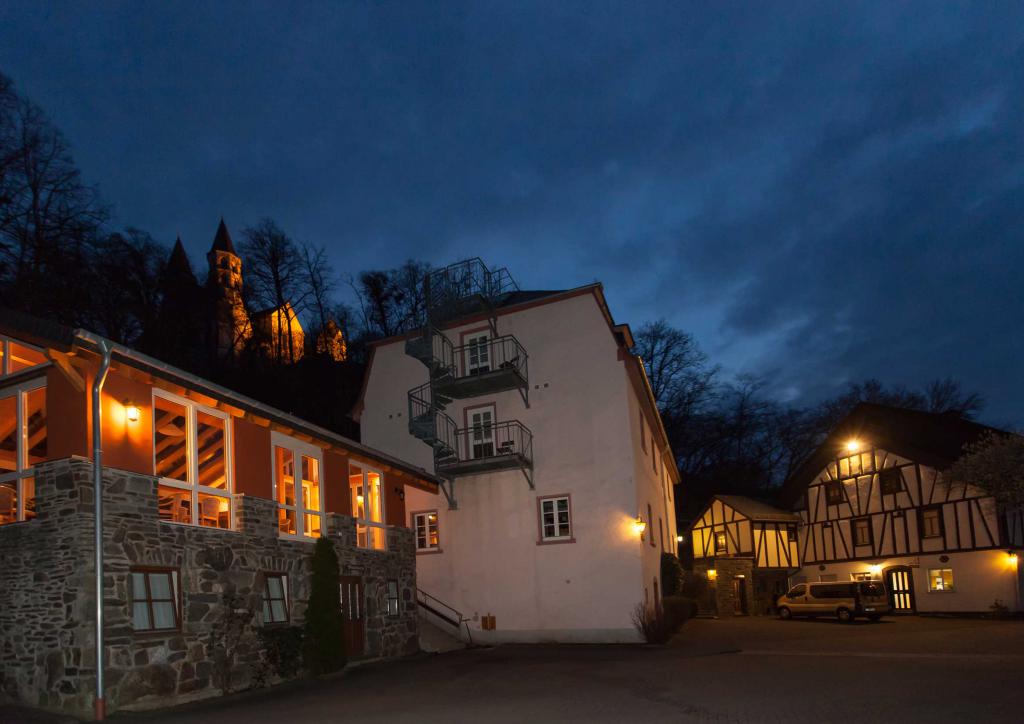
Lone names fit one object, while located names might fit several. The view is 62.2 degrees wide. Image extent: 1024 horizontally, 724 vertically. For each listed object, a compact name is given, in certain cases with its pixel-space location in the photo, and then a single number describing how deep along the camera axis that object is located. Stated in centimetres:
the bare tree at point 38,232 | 2711
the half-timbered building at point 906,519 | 3225
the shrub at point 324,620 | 1631
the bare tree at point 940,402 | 5234
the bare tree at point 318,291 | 4672
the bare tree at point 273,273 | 4534
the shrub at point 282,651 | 1502
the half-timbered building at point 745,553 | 3719
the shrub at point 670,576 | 2959
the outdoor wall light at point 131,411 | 1287
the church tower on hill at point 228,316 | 4366
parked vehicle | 3117
